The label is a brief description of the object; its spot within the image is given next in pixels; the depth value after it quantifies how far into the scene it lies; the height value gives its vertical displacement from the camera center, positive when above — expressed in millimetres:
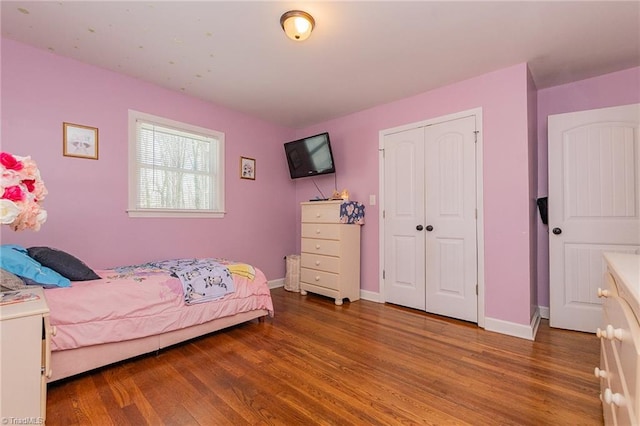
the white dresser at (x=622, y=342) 771 -408
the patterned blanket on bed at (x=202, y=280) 2342 -543
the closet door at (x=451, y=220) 2844 -57
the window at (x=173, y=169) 2969 +521
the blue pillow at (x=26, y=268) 1729 -313
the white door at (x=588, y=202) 2490 +100
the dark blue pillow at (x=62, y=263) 1949 -322
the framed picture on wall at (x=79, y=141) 2529 +664
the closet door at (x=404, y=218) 3205 -41
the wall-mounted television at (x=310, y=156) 3764 +786
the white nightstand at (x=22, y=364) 1061 -554
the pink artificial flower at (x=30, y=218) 1208 -10
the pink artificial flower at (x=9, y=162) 1158 +216
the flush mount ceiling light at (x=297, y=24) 1917 +1277
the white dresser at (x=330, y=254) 3471 -489
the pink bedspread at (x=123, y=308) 1779 -644
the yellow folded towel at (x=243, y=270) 2703 -521
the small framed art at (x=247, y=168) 3855 +628
